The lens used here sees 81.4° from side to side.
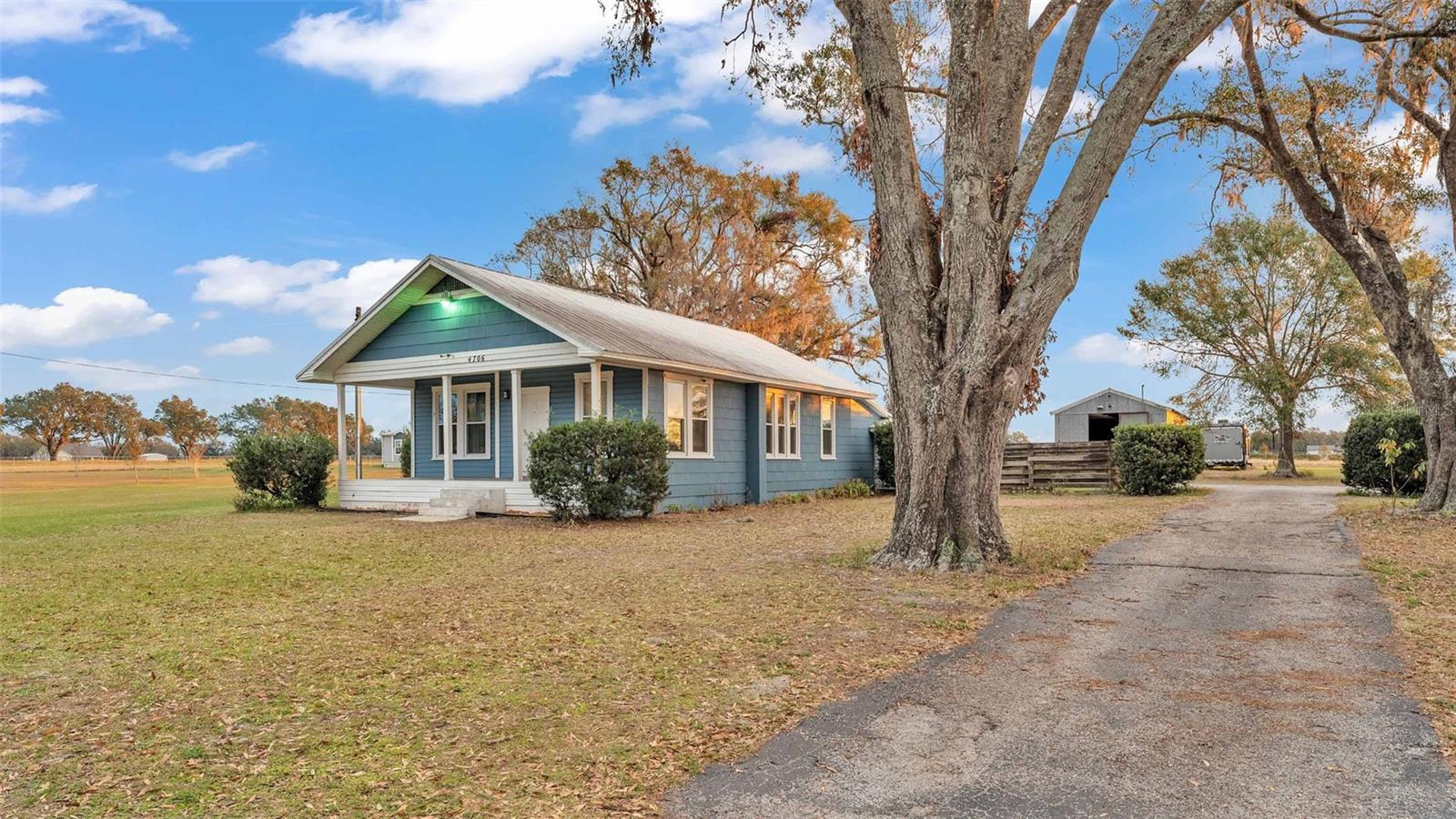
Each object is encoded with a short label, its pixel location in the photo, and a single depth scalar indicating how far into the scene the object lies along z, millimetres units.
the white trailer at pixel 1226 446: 40719
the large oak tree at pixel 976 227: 8742
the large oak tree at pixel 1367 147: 13562
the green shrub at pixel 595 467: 14227
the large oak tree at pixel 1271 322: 29344
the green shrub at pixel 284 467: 18562
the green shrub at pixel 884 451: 24422
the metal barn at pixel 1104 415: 36906
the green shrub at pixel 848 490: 22094
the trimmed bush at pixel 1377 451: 18609
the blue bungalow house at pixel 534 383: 16312
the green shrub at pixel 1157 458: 20578
